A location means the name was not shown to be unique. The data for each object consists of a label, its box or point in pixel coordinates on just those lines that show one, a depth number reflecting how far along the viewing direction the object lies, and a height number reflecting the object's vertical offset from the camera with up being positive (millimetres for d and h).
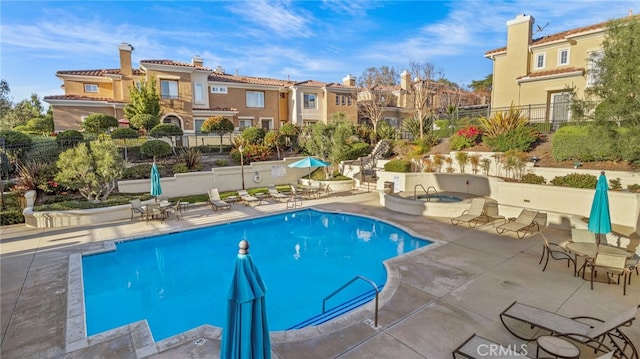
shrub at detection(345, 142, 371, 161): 25114 -512
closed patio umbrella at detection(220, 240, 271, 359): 3475 -1845
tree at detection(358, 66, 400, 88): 42969 +9197
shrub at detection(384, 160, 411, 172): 19766 -1338
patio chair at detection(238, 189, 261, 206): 17719 -2982
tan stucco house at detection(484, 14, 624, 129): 21641 +5729
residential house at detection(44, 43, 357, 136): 27891 +5072
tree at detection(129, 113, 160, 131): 22625 +1693
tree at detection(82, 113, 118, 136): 20203 +1391
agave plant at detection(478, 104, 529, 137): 18439 +1222
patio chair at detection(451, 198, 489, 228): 12430 -2795
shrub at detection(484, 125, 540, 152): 17281 +224
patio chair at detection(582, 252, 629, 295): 6797 -2598
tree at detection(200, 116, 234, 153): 23172 +1429
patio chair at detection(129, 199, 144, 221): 14414 -2822
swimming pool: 7395 -3842
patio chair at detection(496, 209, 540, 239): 10812 -2770
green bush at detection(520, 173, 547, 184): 14338 -1578
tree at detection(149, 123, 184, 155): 21297 +941
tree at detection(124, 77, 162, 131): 26716 +3694
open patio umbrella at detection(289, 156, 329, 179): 19333 -1119
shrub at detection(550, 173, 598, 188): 12625 -1501
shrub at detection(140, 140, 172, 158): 20109 -193
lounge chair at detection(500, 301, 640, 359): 4594 -2856
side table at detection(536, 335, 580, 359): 4211 -2762
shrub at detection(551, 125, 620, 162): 14045 -151
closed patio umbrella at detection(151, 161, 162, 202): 14528 -1726
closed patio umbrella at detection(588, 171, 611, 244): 7680 -1678
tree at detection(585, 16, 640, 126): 9117 +2007
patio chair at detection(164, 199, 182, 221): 15188 -3116
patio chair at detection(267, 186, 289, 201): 18766 -2959
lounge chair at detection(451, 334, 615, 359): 4344 -2906
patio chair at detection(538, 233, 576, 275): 8152 -3064
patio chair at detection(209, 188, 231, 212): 16219 -2936
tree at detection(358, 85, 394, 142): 37491 +5246
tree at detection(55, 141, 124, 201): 13898 -940
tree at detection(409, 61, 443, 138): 28953 +6191
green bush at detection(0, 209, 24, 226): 13523 -3025
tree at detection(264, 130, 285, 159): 24203 +429
